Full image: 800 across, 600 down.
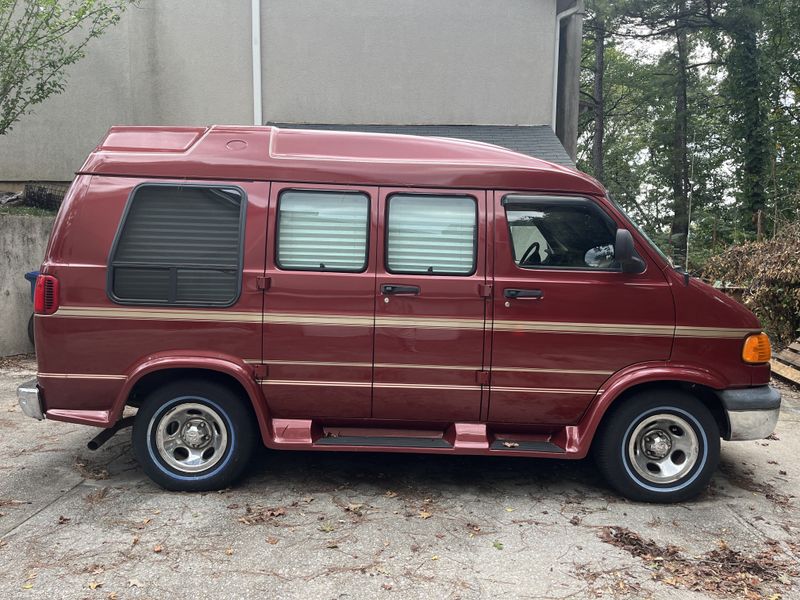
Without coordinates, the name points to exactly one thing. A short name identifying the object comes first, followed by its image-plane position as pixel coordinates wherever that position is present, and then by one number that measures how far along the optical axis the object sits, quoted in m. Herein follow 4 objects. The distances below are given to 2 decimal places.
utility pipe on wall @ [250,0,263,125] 11.59
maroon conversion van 4.12
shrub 8.69
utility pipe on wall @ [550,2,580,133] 11.28
